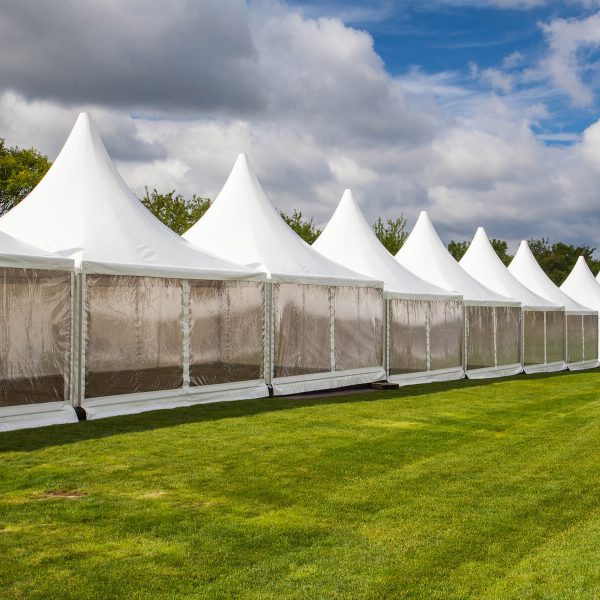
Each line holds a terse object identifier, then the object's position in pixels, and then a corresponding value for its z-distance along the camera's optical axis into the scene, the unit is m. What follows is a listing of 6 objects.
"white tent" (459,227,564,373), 21.62
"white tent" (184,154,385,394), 13.19
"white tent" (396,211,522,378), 18.80
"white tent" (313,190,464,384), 16.27
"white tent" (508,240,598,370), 24.61
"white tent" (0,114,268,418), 10.01
